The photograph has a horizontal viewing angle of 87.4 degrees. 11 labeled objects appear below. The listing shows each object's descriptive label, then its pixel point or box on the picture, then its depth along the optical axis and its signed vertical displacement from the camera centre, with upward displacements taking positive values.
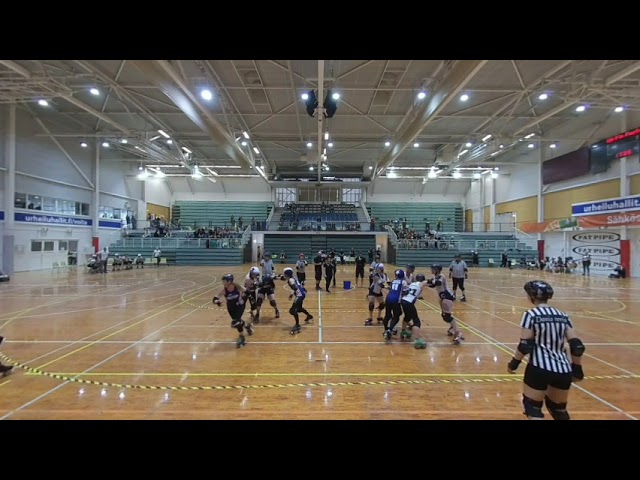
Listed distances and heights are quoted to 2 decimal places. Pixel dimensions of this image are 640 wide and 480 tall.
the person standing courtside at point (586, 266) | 25.30 -1.74
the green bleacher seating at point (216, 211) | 46.50 +4.31
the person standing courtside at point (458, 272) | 13.33 -1.17
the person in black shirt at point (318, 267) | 16.55 -1.23
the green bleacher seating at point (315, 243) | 37.69 -0.09
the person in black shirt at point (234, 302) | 8.02 -1.46
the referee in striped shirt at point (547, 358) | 3.34 -1.17
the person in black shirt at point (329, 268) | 16.36 -1.28
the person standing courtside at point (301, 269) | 13.82 -1.13
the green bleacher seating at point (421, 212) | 46.31 +4.21
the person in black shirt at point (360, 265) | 18.38 -1.26
